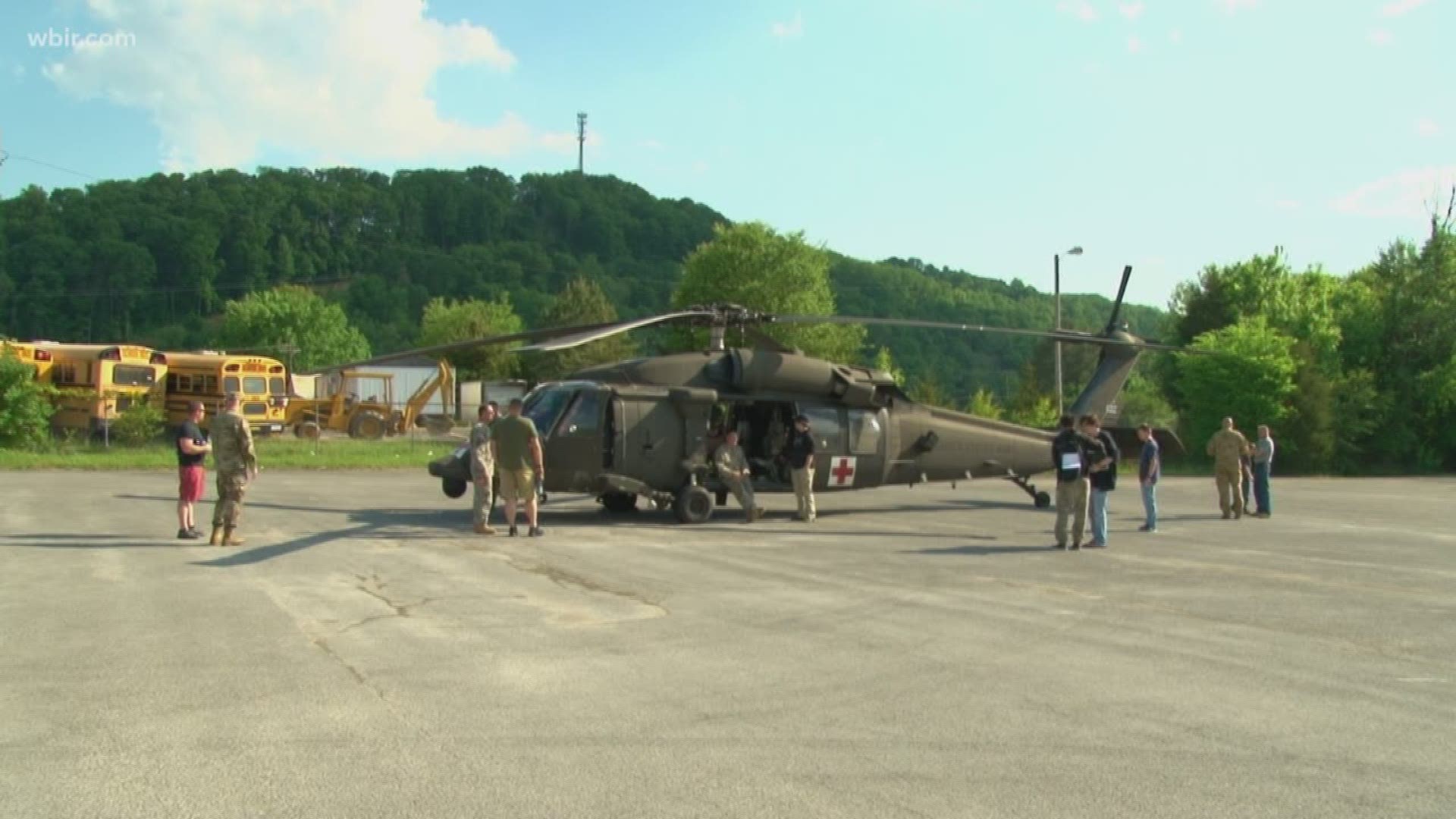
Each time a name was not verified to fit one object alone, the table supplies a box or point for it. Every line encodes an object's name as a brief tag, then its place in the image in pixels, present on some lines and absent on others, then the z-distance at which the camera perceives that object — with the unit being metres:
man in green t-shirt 14.29
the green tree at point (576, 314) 59.34
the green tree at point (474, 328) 67.06
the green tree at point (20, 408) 31.91
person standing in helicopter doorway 17.33
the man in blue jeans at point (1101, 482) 14.59
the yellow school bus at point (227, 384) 39.59
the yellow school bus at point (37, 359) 36.94
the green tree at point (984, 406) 44.47
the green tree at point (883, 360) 61.91
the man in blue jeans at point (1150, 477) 17.19
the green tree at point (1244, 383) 38.72
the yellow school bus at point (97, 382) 37.75
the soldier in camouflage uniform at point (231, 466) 12.61
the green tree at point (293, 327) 77.19
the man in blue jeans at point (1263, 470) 19.72
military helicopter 16.28
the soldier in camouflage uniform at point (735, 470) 16.97
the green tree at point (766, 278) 60.09
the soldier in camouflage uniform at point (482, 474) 14.53
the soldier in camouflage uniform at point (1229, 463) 19.22
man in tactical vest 14.38
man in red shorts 13.20
